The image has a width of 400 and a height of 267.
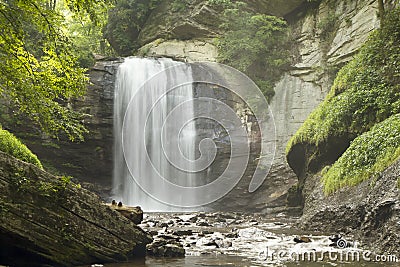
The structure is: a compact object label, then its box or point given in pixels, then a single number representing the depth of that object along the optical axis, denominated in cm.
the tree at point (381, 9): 1210
